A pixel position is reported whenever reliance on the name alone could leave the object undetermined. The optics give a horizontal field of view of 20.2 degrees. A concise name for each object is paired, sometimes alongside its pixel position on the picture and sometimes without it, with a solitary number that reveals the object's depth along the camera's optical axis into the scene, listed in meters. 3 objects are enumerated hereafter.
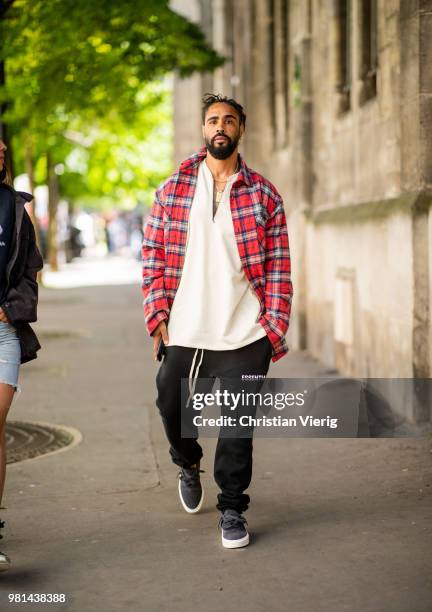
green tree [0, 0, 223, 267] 10.88
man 5.45
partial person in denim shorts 5.13
